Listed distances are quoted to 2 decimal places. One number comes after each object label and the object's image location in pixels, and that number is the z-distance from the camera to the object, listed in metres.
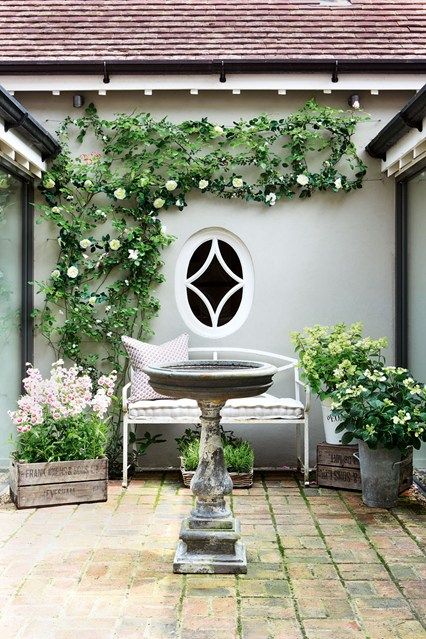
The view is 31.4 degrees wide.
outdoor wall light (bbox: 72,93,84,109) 7.11
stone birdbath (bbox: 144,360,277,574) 4.16
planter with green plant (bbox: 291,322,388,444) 6.26
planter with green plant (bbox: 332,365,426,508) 5.54
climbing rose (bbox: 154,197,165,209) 7.07
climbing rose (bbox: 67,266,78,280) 7.07
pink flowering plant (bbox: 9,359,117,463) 5.89
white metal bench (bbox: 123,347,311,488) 6.43
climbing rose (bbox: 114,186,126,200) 7.02
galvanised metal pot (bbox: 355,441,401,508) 5.72
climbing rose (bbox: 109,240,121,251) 7.03
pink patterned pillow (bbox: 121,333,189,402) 6.72
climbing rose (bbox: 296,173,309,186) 7.11
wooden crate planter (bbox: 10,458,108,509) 5.76
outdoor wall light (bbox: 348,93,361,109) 7.01
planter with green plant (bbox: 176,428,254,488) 6.43
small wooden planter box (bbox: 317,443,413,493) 6.29
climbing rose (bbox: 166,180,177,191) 7.05
